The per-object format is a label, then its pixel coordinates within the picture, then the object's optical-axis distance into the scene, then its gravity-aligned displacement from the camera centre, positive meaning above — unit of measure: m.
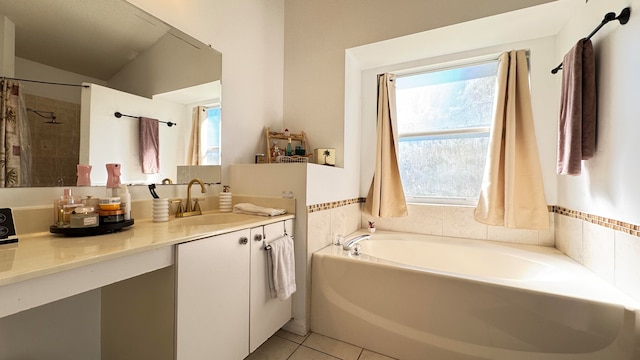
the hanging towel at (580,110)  1.44 +0.43
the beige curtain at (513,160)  1.94 +0.19
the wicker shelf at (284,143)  2.15 +0.35
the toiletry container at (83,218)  1.05 -0.17
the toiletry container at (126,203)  1.22 -0.12
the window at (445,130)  2.26 +0.49
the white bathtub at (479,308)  1.15 -0.66
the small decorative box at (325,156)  2.19 +0.22
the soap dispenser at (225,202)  1.81 -0.16
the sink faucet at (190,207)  1.60 -0.18
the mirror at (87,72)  1.08 +0.53
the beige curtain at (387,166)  2.37 +0.15
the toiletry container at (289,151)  2.25 +0.26
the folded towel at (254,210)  1.63 -0.20
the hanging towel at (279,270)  1.48 -0.53
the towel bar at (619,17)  1.22 +0.83
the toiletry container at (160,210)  1.39 -0.17
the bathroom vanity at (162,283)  0.73 -0.41
